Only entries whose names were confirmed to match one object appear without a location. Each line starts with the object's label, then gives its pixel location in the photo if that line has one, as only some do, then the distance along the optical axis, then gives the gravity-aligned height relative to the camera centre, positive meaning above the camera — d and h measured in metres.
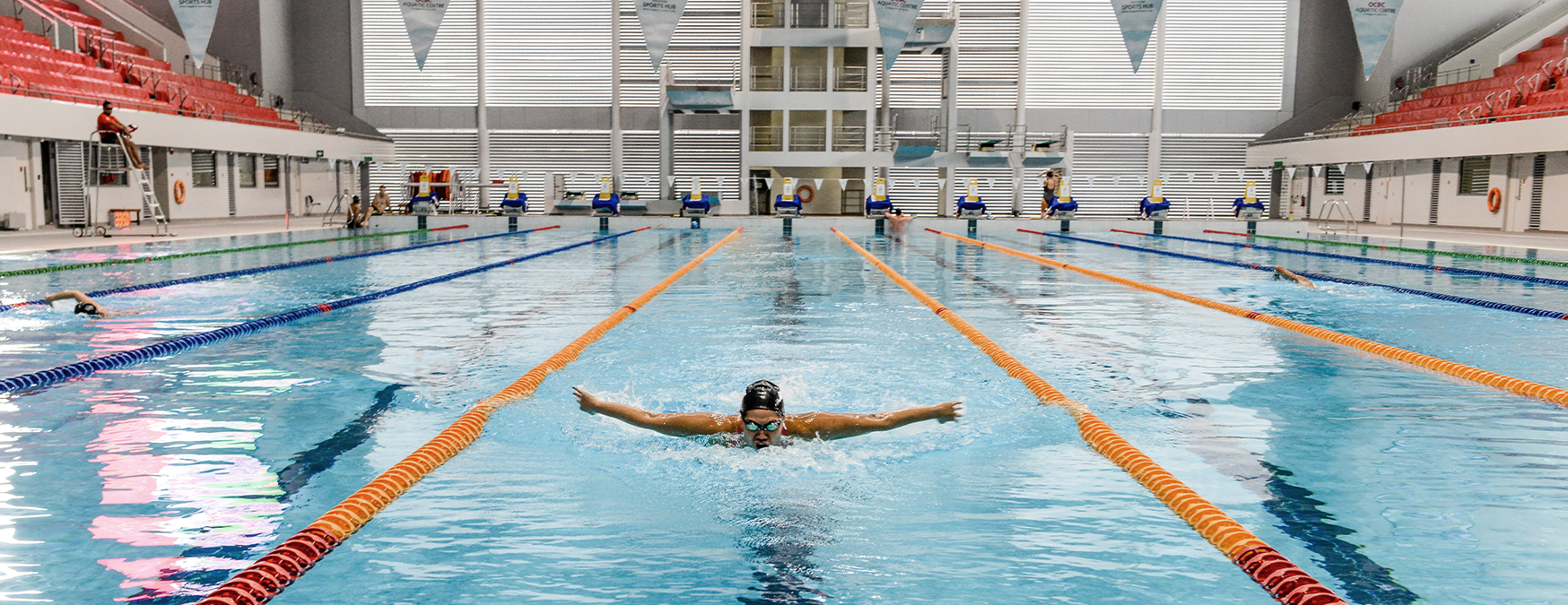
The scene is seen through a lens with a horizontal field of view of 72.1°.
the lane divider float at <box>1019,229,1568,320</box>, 7.73 -0.72
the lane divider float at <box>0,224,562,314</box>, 8.73 -0.78
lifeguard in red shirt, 15.98 +0.89
